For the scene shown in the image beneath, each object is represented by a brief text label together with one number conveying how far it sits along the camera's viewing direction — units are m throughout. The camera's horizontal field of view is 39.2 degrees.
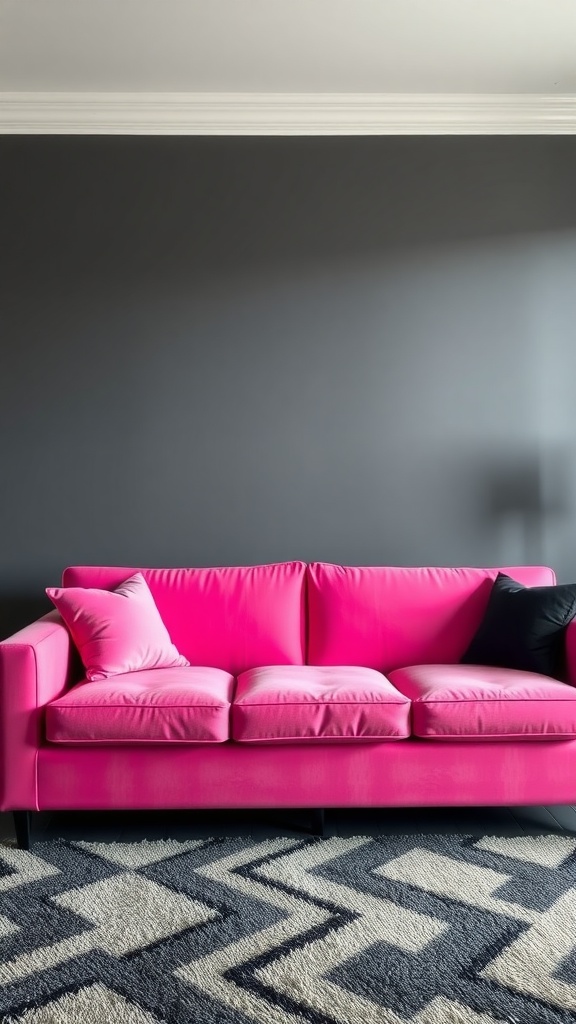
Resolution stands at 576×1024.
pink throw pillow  2.82
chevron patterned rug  1.62
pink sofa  2.47
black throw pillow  2.86
